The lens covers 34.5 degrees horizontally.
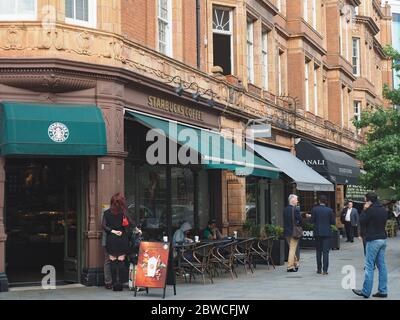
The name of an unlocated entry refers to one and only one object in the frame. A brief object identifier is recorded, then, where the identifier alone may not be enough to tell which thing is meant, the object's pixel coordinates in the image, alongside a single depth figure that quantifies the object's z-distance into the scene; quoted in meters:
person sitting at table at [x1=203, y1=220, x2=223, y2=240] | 17.23
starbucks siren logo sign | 12.44
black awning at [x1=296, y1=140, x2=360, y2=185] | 26.48
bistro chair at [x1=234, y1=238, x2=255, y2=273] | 15.24
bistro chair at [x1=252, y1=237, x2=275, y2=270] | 16.44
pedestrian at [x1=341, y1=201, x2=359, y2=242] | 27.34
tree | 19.33
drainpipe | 18.52
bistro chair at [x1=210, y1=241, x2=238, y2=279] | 14.46
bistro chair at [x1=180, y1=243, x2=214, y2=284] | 13.68
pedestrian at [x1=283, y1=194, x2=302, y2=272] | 15.70
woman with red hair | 12.43
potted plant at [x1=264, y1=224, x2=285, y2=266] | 17.25
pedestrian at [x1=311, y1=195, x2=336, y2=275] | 15.20
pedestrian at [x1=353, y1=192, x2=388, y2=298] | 11.16
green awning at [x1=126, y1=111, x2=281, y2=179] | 14.62
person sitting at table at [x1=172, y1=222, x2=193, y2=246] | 14.84
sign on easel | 11.34
